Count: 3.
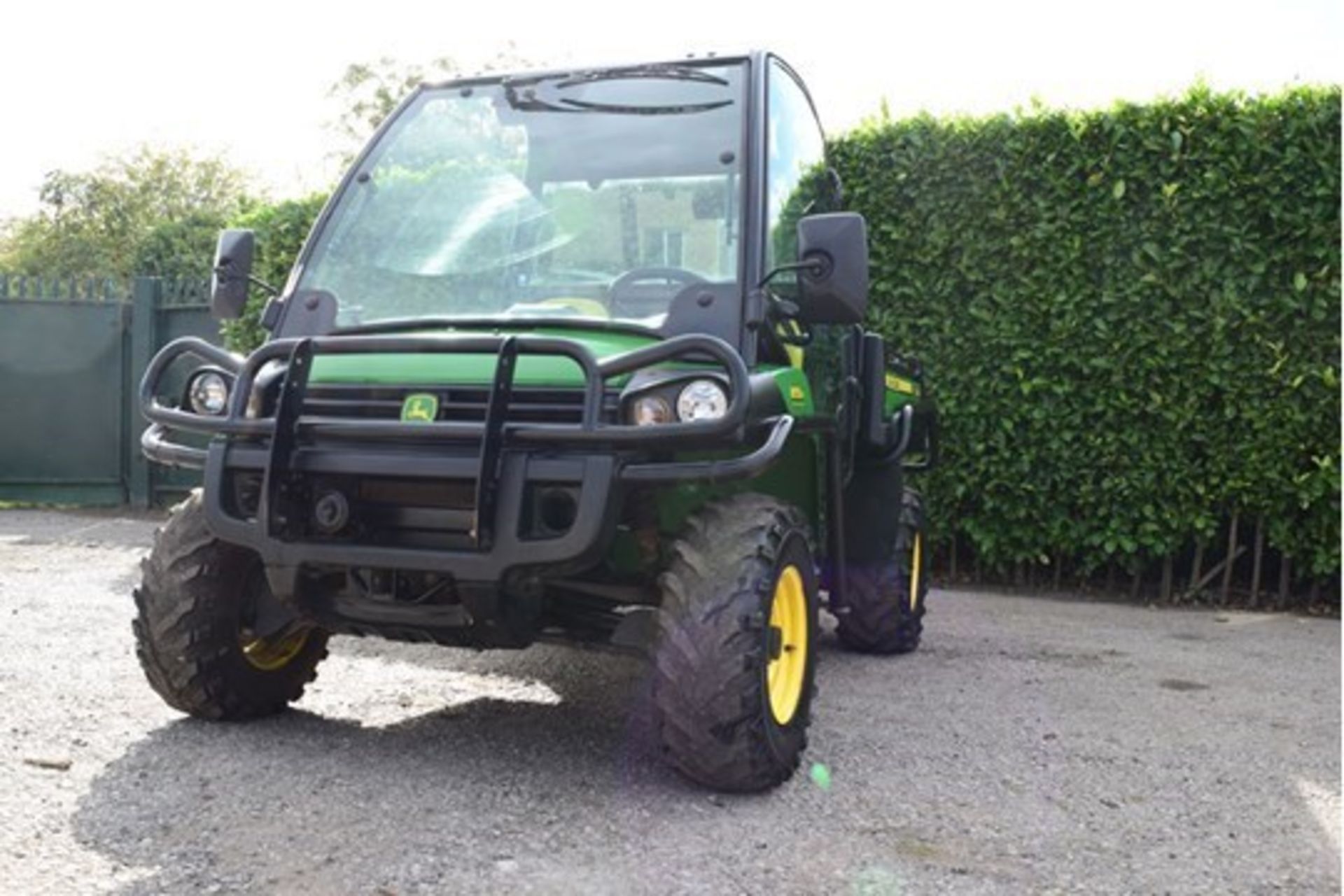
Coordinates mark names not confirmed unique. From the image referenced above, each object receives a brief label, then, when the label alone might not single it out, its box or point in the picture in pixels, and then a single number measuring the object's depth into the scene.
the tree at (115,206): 39.88
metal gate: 12.26
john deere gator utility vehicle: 3.62
